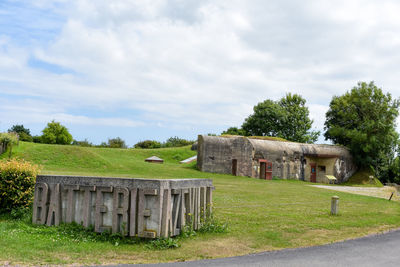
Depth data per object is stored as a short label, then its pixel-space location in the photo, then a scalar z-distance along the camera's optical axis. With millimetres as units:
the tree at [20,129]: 74375
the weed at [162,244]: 9006
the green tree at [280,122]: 70062
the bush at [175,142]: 80919
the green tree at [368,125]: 48125
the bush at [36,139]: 64047
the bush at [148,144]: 75750
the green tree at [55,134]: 59031
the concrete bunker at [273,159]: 41094
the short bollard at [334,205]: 15210
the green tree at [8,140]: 35594
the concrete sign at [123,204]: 9328
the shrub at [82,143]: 68500
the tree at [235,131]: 71781
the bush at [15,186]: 12148
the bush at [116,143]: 71606
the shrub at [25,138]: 64812
